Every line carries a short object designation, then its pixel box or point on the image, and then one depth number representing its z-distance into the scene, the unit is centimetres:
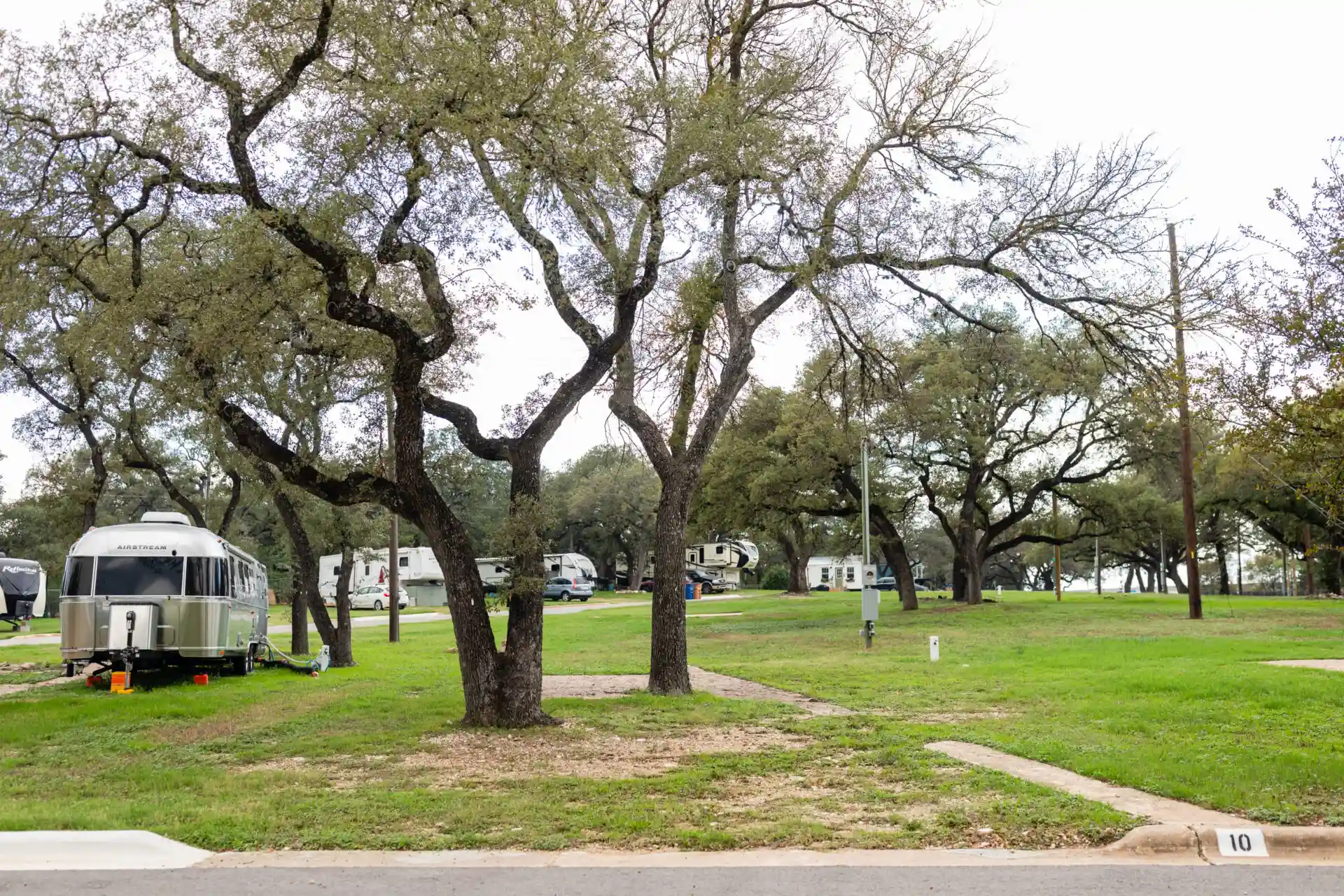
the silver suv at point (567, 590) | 6588
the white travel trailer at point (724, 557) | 6925
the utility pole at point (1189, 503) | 2800
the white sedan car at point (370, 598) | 6084
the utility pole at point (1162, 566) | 6782
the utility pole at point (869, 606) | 2762
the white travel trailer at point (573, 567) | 6700
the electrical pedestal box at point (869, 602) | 2761
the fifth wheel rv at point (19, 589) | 4150
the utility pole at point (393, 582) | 3213
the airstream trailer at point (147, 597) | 1912
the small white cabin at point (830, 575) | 8512
